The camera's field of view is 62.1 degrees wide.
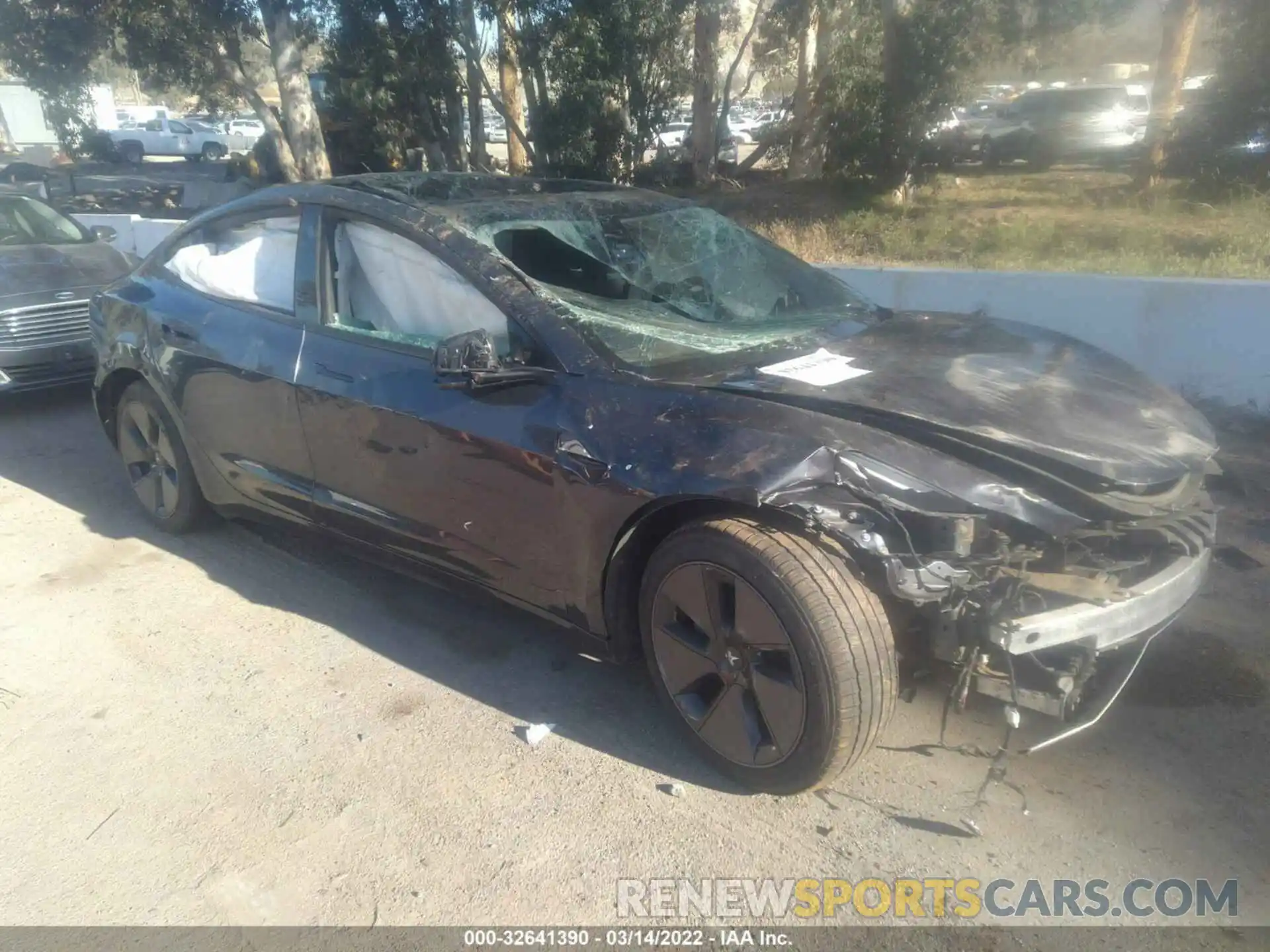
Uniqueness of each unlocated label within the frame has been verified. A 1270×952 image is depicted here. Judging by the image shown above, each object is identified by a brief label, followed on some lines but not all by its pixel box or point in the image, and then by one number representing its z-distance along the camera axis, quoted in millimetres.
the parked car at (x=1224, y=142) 10812
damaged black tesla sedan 2766
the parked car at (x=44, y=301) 6703
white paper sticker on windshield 3223
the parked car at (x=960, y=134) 12797
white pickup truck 41500
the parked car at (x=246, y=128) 44594
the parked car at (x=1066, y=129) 19781
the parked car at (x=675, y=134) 28047
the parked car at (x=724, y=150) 18984
